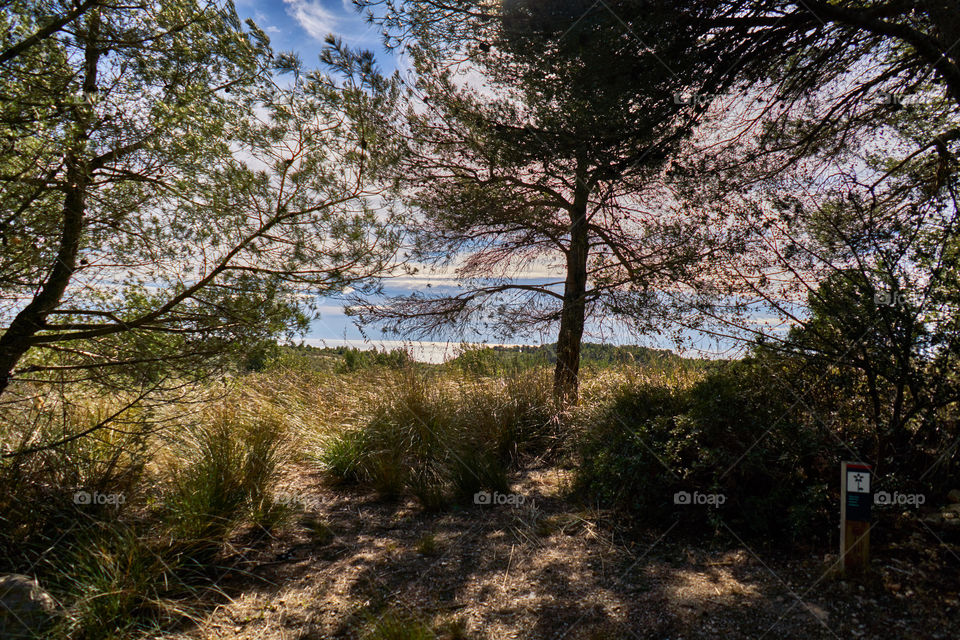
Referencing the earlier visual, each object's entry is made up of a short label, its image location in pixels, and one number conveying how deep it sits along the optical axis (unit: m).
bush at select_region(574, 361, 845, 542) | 3.74
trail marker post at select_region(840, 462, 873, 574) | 3.08
